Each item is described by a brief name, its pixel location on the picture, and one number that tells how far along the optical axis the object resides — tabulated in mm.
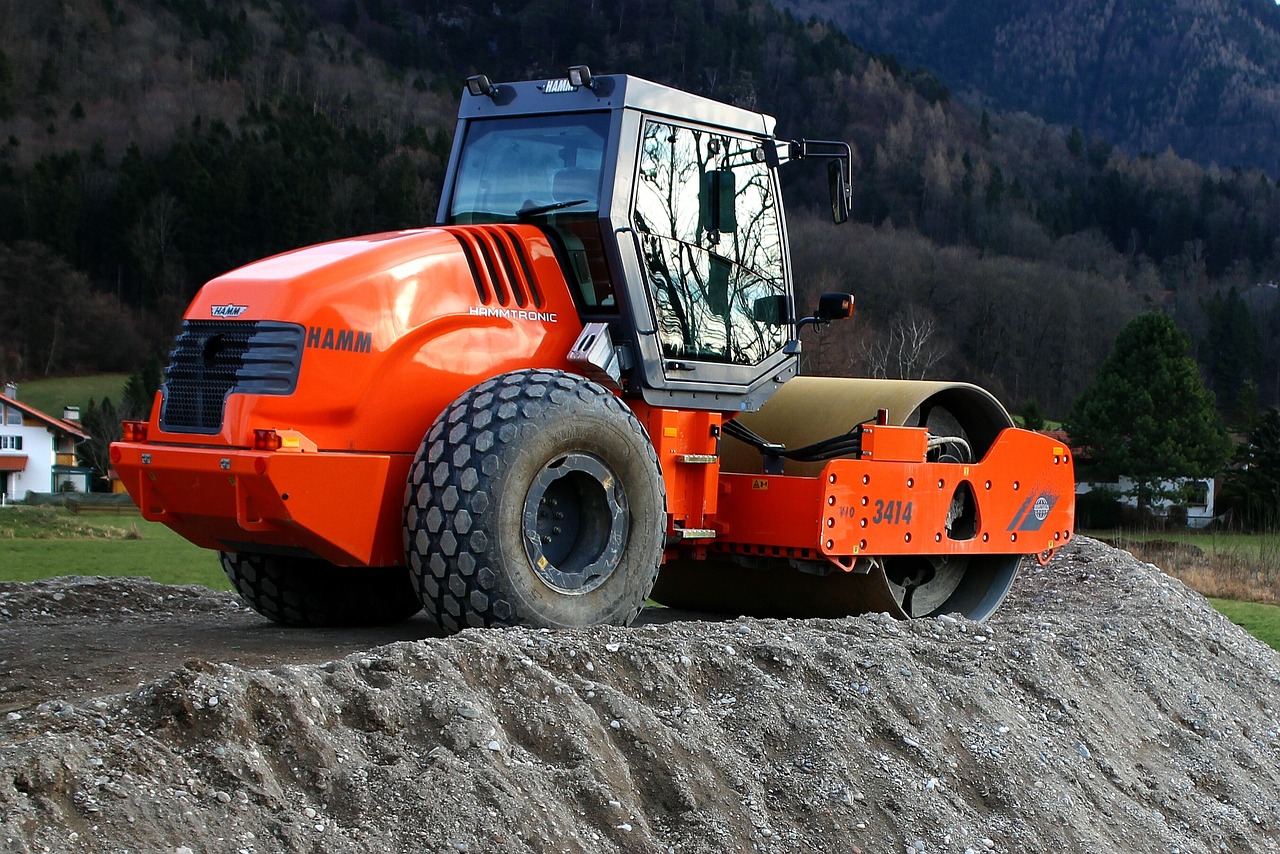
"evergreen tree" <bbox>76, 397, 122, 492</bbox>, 68875
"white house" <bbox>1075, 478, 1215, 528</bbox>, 56531
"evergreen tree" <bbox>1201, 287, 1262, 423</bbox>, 97250
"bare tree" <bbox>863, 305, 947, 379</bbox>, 56375
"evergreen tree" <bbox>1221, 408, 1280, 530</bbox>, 52500
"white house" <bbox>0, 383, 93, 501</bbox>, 74125
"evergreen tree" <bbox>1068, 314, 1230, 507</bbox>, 56969
